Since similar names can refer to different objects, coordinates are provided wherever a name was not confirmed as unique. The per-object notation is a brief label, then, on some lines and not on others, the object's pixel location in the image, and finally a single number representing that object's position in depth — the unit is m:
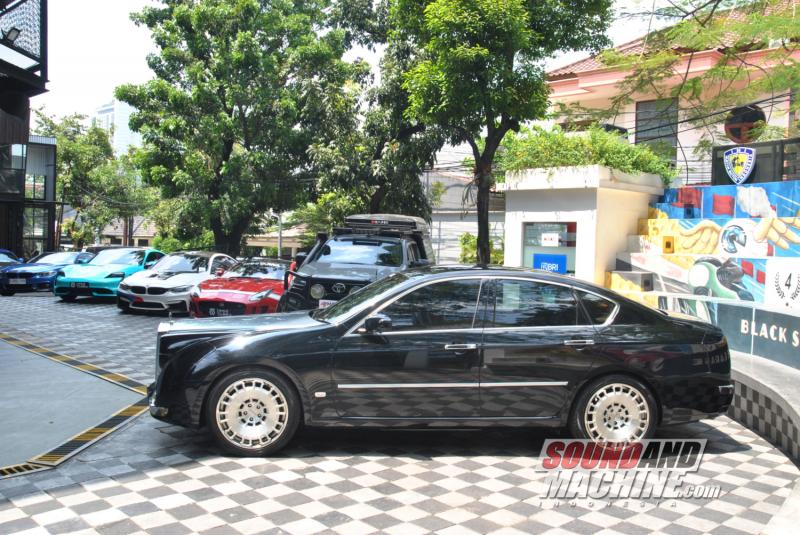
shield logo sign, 13.95
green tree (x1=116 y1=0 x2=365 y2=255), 22.36
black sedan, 5.24
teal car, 16.44
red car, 11.43
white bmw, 14.16
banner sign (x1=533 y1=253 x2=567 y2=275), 15.45
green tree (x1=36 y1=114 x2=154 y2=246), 39.03
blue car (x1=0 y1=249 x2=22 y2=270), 21.77
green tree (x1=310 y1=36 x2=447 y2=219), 18.45
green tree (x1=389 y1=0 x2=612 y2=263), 11.99
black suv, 9.26
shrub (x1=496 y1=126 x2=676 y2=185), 14.95
